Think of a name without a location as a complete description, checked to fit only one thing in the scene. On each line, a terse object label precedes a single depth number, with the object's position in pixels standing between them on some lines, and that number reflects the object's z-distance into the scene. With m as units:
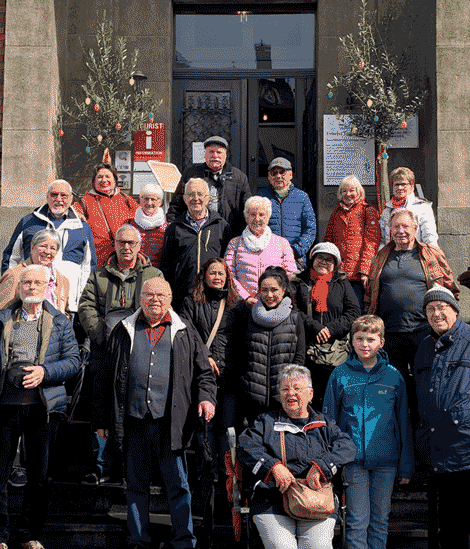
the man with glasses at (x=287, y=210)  7.14
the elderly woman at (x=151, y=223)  6.81
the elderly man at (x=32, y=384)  5.01
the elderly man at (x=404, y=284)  5.99
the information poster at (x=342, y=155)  10.30
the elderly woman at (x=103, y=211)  7.21
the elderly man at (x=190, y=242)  6.55
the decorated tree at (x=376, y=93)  9.61
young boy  4.86
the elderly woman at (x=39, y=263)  5.92
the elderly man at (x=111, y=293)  5.77
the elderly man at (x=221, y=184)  7.20
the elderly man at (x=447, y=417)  4.71
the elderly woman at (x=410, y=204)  6.79
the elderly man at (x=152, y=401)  4.96
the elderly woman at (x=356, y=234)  6.88
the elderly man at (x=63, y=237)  6.61
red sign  10.52
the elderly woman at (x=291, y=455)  4.59
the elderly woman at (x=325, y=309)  6.02
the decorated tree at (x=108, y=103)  9.91
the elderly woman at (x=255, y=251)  6.40
